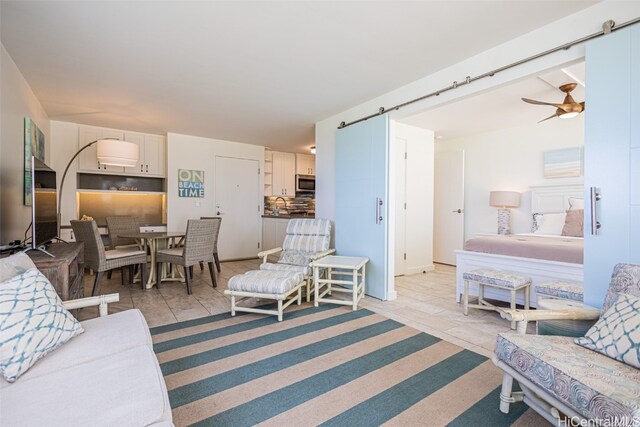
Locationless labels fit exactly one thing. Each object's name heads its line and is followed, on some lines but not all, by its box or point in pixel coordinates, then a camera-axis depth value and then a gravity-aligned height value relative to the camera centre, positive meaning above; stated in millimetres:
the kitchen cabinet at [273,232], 5607 -419
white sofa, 898 -614
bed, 2678 -458
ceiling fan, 3023 +1082
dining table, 3814 -447
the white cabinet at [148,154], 5112 +965
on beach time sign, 5285 +478
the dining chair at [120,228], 4336 -280
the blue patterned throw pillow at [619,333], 1210 -522
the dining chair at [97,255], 3160 -508
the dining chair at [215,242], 3986 -443
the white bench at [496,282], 2611 -637
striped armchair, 3584 -421
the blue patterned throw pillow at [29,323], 1119 -469
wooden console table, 1911 -369
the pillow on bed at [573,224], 3472 -157
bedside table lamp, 4577 +99
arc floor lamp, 3773 +724
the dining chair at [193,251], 3586 -520
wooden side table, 3064 -725
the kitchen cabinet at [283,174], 6574 +789
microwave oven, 6805 +601
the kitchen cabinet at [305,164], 6969 +1078
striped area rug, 1482 -1007
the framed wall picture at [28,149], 2969 +616
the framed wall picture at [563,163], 4121 +676
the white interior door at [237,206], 5727 +75
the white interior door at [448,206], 5395 +78
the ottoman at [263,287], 2723 -714
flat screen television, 2059 +41
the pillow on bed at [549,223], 3812 -171
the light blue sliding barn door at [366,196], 3381 +168
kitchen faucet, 6650 +124
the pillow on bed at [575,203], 3756 +89
